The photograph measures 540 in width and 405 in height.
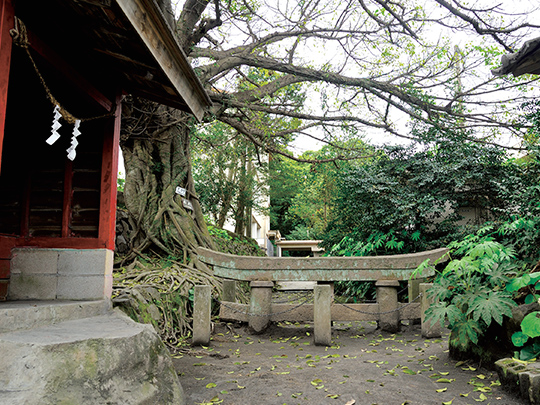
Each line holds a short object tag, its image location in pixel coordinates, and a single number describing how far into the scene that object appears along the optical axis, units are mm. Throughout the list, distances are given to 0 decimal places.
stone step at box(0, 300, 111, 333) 3334
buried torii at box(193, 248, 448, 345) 7352
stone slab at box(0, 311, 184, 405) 2658
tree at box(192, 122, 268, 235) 17484
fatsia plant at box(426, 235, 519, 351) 4394
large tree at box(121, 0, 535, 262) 9055
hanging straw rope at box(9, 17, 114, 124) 3254
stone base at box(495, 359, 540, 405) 3627
